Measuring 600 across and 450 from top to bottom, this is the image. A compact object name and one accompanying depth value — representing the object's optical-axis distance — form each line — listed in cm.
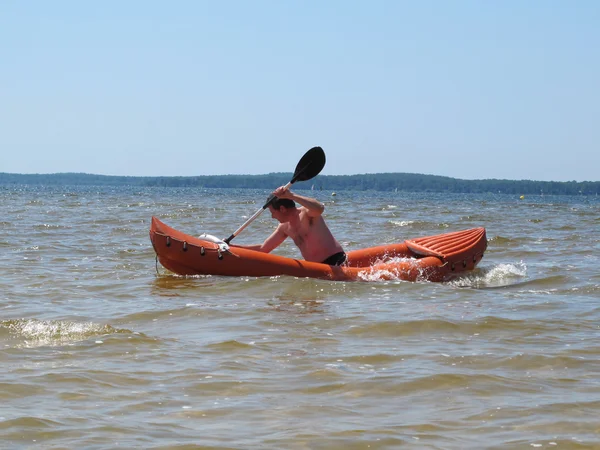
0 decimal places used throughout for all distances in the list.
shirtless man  1672
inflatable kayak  1729
